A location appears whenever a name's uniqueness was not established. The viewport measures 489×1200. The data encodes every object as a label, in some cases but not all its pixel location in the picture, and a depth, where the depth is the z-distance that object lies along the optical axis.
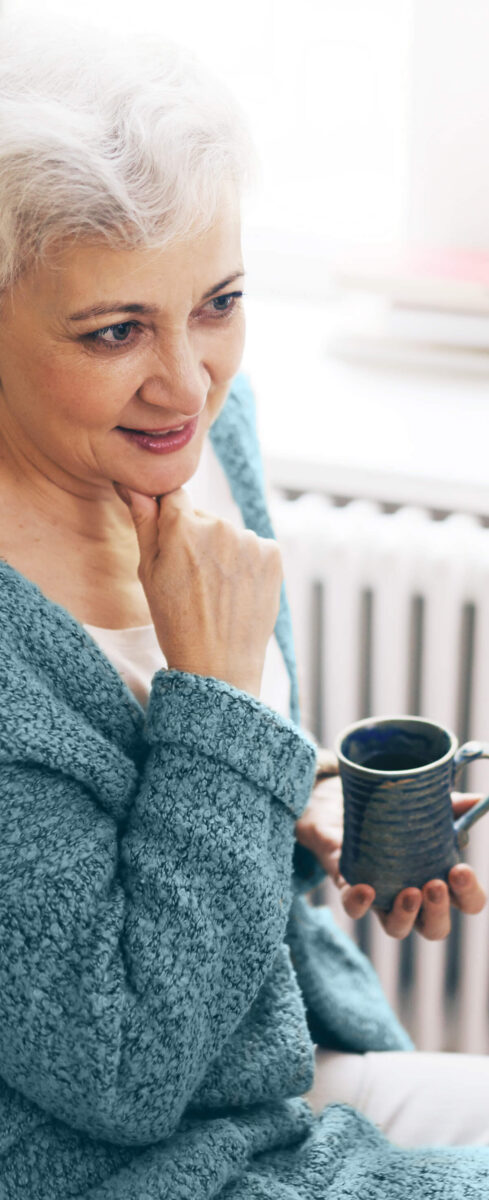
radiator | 1.49
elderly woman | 0.80
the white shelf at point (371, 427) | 1.49
